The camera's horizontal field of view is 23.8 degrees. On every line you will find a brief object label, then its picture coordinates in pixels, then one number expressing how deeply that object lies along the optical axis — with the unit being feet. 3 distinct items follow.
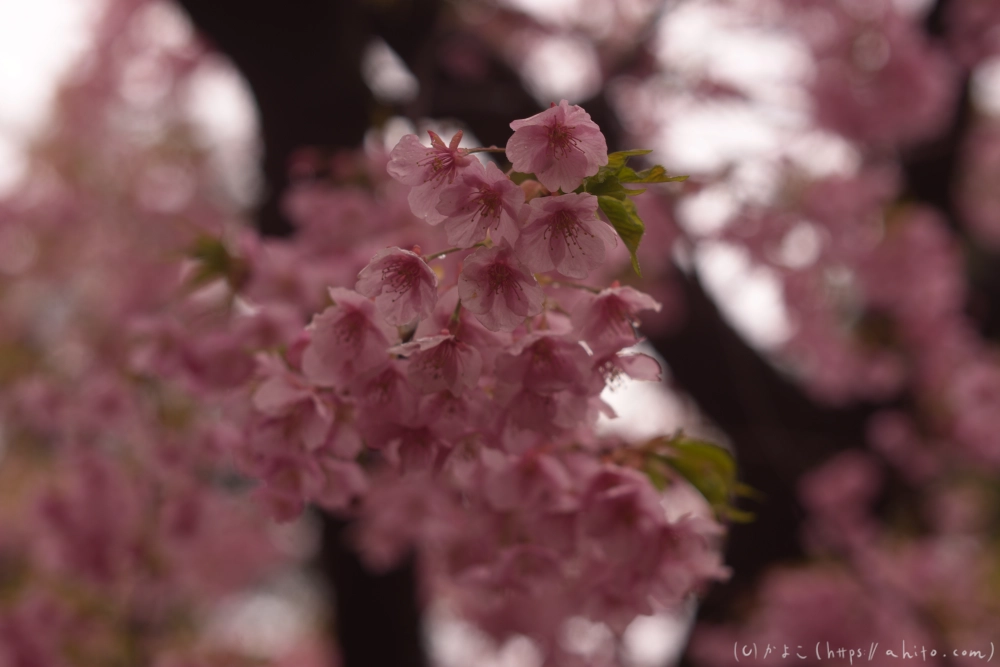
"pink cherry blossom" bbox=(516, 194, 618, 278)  2.25
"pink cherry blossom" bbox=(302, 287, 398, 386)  2.36
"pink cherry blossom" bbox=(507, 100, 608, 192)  2.25
